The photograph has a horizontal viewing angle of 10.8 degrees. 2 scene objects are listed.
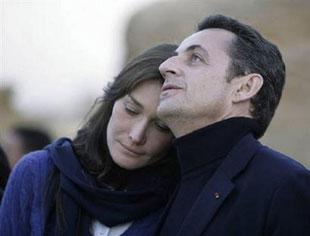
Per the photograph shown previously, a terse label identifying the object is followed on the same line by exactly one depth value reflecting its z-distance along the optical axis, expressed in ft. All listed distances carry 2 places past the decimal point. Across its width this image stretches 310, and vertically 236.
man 17.03
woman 19.52
